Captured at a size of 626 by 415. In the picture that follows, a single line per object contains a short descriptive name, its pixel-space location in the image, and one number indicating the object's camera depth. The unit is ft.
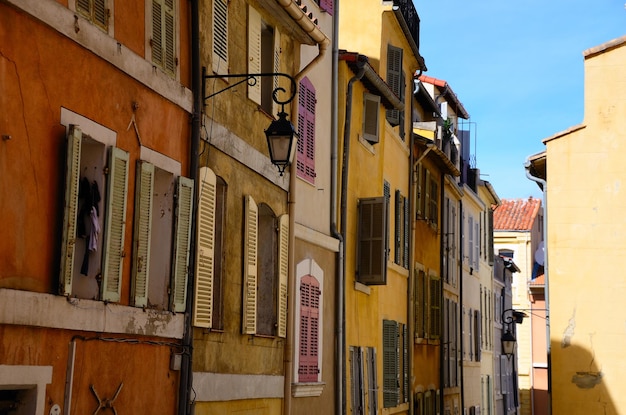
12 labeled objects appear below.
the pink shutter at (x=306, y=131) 52.24
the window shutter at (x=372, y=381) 63.46
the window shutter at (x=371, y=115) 64.23
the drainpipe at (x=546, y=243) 67.05
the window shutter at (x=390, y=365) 68.28
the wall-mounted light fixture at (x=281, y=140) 38.73
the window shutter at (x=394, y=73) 72.79
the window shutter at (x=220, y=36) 39.63
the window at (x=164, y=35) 34.40
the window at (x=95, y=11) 29.32
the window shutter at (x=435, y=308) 86.33
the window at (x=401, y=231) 72.79
